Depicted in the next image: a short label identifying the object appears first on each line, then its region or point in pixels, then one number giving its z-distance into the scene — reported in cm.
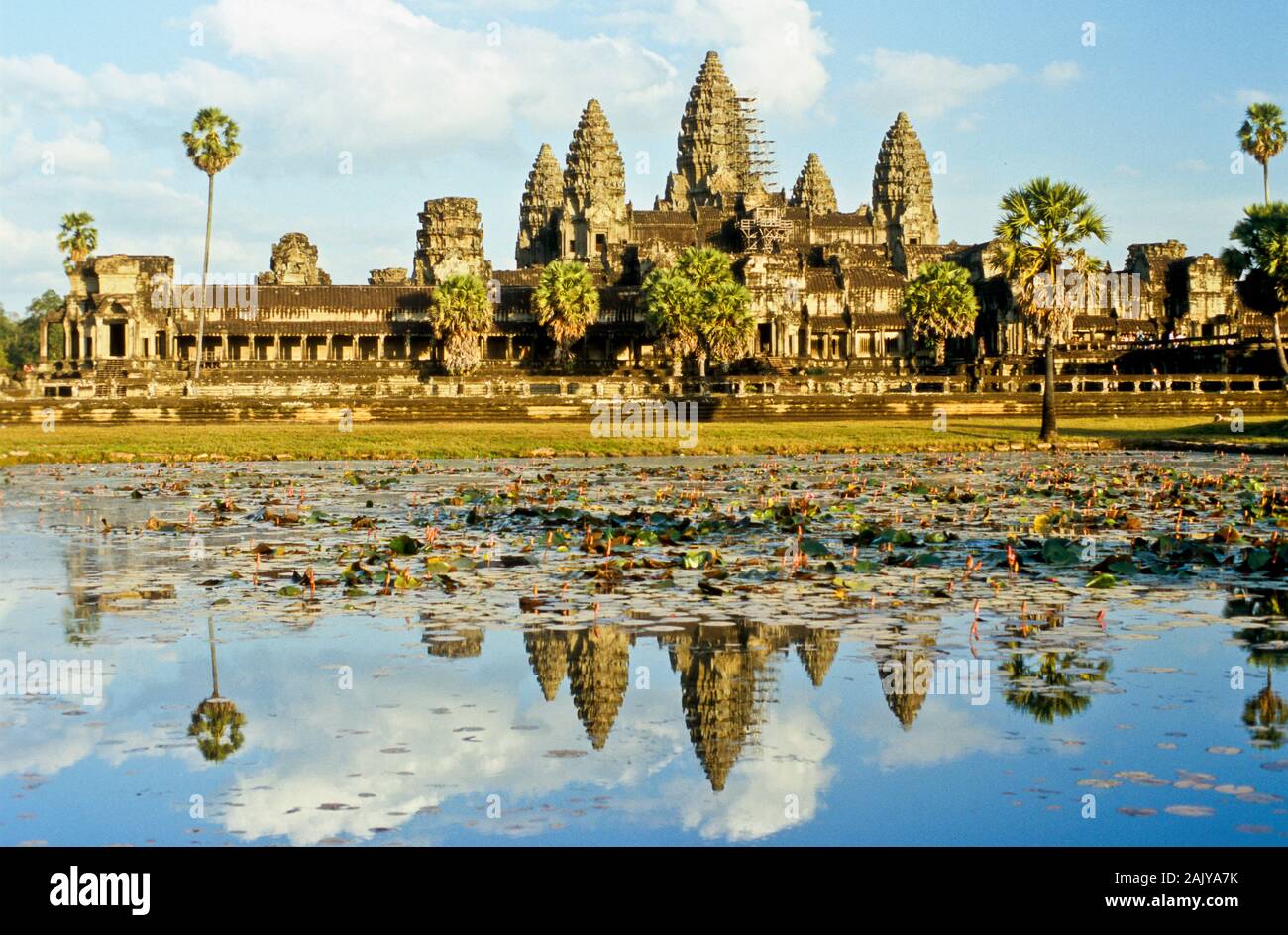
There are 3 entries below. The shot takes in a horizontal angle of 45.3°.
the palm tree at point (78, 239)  9288
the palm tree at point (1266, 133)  8125
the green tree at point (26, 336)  14525
